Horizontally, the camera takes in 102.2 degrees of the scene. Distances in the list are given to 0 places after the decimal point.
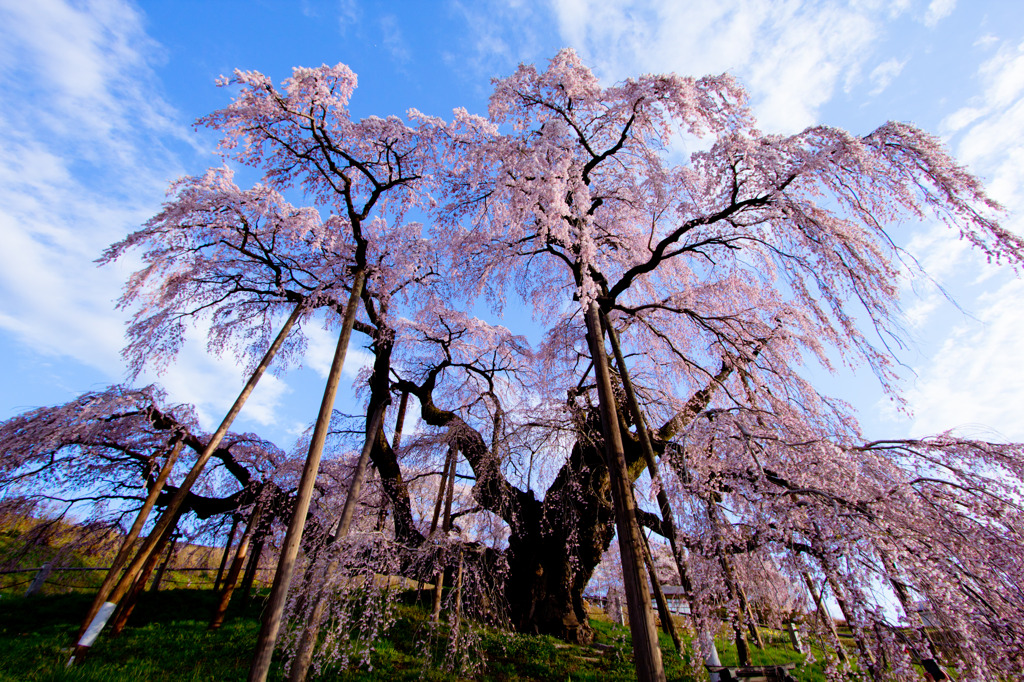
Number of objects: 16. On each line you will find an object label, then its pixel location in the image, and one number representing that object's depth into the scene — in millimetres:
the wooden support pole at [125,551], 6781
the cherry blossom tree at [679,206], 5230
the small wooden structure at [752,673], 6414
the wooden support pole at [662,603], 4766
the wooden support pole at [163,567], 12156
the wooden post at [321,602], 5230
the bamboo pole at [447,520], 8023
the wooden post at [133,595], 8203
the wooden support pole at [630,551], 4258
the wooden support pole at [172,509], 6605
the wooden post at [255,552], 11238
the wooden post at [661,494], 5195
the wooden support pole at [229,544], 12553
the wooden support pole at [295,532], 4539
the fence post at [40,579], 11523
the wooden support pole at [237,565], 9273
